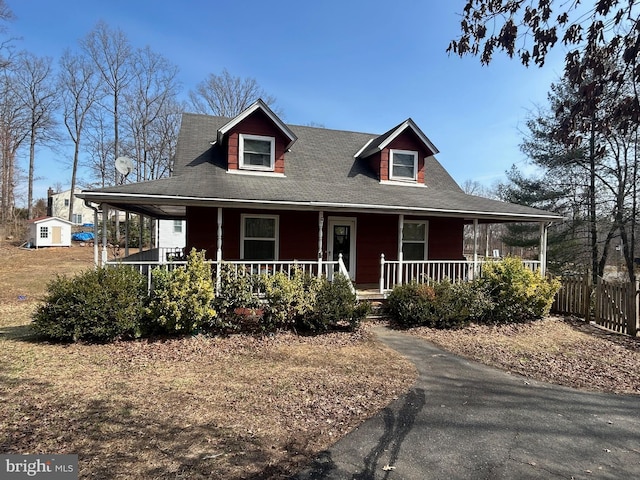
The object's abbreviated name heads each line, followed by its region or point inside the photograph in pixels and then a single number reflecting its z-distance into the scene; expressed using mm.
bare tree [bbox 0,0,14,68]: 19891
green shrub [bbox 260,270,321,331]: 7902
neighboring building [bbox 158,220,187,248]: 26438
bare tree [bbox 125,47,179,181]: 34562
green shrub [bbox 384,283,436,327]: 8984
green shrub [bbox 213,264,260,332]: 7910
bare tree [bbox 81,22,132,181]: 35500
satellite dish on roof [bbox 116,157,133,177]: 11570
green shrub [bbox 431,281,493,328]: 9039
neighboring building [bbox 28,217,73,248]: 28750
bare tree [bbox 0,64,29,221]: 34938
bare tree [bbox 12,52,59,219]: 37750
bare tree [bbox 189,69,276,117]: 33250
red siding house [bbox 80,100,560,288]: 9500
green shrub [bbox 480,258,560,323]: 9812
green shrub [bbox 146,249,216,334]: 7242
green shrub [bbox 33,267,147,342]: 6977
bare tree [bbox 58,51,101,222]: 37906
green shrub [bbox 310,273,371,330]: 8102
